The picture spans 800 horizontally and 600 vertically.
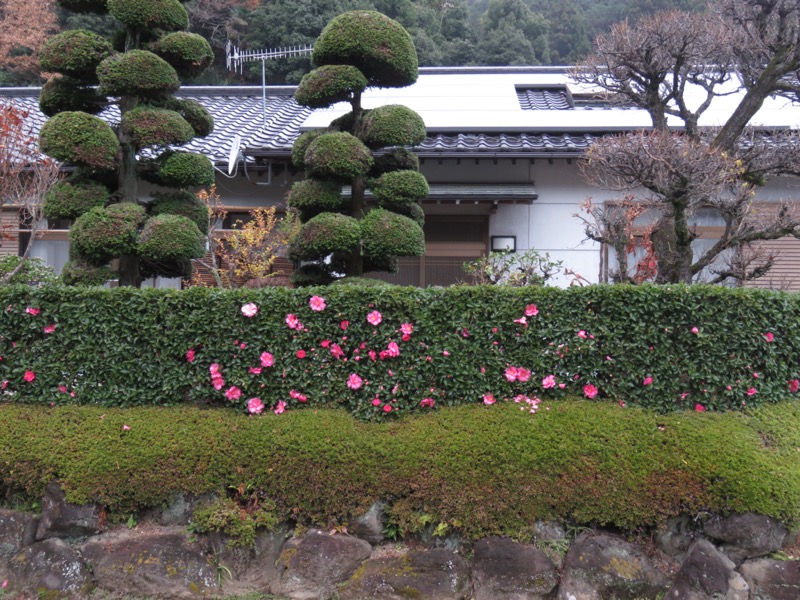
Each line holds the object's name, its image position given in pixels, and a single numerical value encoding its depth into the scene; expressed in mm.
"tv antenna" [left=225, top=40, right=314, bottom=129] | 9359
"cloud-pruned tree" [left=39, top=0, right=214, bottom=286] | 5336
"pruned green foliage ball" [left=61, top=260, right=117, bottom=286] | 5492
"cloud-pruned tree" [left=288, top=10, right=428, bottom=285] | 5441
